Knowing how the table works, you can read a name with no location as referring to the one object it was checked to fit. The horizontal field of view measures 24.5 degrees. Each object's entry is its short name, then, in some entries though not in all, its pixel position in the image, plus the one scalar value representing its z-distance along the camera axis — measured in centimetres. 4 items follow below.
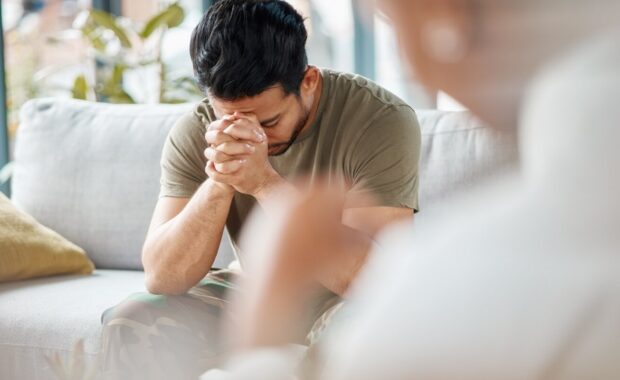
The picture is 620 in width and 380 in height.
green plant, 424
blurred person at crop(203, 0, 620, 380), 105
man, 248
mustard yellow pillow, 312
